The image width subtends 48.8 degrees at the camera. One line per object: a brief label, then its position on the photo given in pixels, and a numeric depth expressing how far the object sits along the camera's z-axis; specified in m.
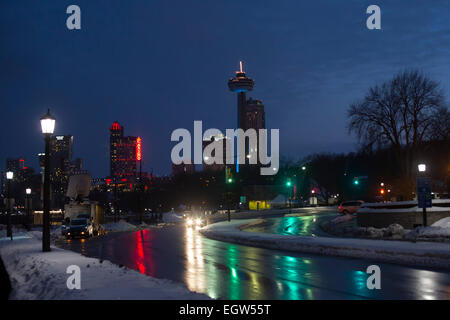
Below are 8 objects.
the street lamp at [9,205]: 35.03
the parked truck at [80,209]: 38.97
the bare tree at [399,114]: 48.69
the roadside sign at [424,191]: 27.80
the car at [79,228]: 38.50
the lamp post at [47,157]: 20.23
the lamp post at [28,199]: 39.97
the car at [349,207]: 60.16
